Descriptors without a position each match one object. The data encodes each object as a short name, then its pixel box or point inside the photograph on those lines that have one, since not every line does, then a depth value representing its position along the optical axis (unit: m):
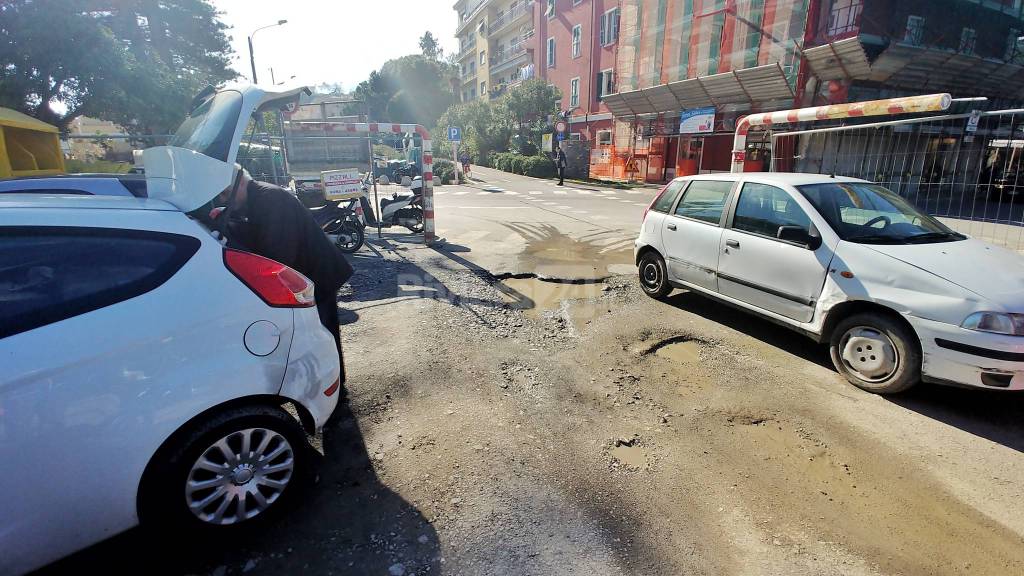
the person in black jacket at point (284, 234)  3.00
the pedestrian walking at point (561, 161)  23.46
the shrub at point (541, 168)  28.69
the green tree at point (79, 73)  12.20
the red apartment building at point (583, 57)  30.42
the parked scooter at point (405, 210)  10.27
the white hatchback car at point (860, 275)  3.27
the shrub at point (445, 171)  26.12
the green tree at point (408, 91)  60.22
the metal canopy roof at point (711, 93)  18.30
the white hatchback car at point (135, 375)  1.81
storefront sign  21.22
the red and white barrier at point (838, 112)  5.78
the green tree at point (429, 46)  80.12
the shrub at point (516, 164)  30.11
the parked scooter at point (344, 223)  8.29
